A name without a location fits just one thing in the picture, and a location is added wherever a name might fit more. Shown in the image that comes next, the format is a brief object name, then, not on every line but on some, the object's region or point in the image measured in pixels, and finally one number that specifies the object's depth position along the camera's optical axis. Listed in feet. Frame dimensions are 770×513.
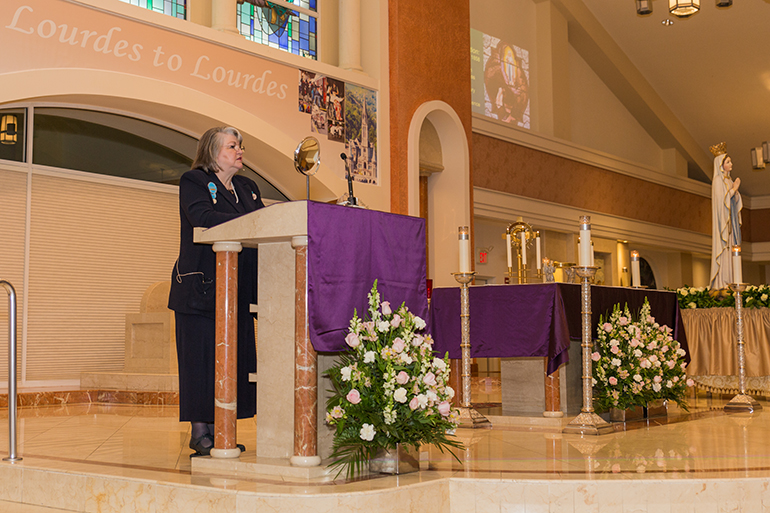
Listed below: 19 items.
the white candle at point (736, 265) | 22.24
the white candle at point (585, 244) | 16.65
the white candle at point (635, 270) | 21.69
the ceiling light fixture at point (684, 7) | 28.76
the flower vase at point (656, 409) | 20.07
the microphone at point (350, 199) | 11.67
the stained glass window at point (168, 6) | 27.76
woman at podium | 11.96
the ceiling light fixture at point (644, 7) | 33.27
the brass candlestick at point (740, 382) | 21.89
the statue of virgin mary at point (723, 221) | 29.14
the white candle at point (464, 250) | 17.58
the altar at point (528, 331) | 17.92
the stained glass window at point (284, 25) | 30.91
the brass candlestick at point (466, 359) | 17.78
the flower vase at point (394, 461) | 10.75
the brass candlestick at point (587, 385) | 16.49
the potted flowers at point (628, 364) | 18.66
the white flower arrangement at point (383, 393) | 10.53
